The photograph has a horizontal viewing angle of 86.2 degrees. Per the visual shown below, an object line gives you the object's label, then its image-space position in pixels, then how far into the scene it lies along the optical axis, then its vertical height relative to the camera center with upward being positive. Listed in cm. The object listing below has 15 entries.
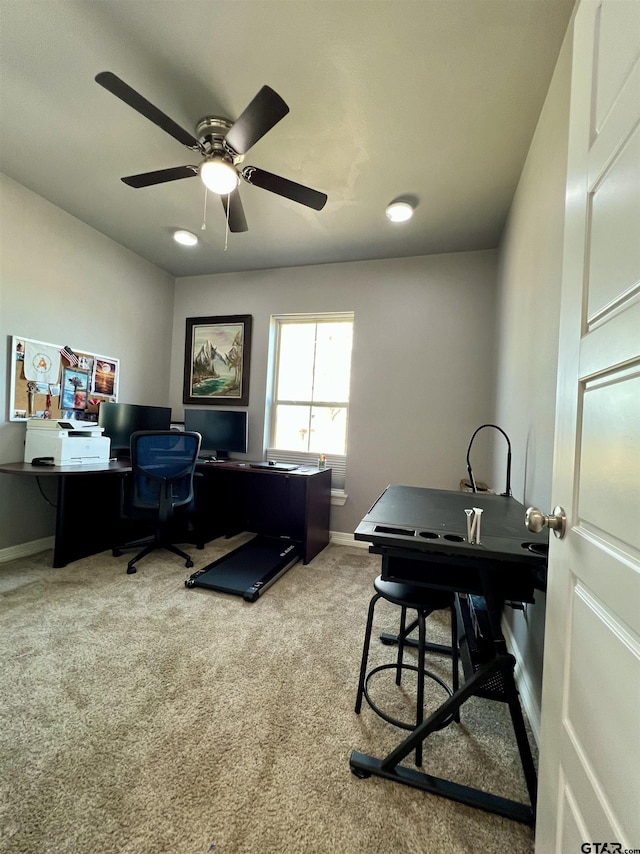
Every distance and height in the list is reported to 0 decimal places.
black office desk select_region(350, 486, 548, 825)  100 -47
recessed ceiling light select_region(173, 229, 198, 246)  309 +167
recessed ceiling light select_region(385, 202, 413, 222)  249 +163
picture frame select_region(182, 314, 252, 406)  388 +71
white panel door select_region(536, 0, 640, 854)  55 -7
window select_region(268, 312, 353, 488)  367 +42
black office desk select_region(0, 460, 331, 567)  268 -81
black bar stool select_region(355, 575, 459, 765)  122 -68
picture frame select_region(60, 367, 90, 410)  302 +23
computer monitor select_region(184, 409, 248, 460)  366 -8
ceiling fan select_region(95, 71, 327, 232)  150 +141
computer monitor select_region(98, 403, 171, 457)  322 -4
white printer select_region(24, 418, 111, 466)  265 -23
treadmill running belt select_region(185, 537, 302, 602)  241 -117
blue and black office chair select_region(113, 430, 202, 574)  270 -49
